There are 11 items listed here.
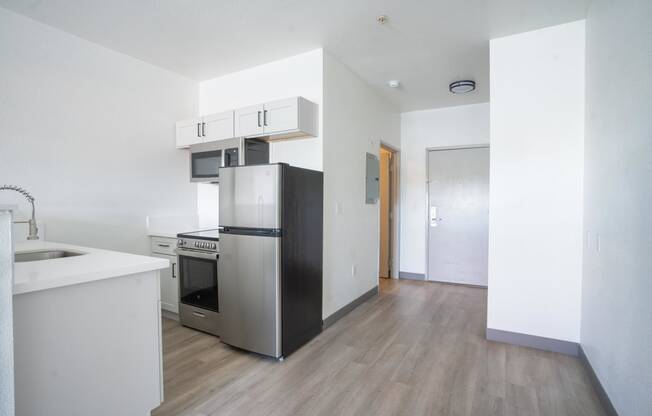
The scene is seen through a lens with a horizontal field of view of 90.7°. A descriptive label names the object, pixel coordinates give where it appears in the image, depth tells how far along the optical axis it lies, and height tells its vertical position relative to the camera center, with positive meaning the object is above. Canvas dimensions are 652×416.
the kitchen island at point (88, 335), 1.14 -0.53
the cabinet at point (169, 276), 3.15 -0.73
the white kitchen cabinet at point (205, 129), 3.24 +0.77
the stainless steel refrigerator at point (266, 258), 2.42 -0.44
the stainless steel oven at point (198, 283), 2.85 -0.74
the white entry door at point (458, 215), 4.62 -0.20
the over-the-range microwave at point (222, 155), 3.14 +0.48
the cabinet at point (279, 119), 2.79 +0.76
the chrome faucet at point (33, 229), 2.21 -0.18
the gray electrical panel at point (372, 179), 3.93 +0.28
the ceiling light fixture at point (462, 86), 3.69 +1.34
